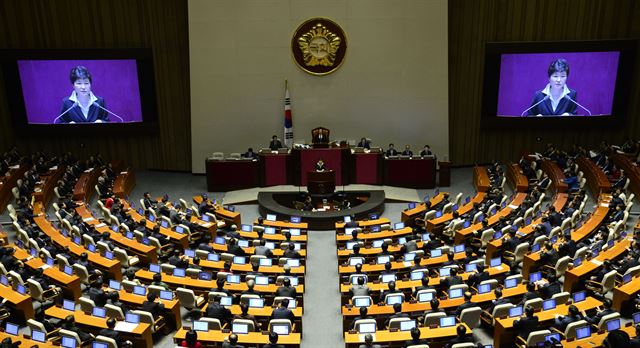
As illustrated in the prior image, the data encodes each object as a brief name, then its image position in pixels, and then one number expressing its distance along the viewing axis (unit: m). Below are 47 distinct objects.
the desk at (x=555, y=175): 19.44
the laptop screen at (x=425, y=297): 12.36
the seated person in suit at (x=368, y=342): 10.08
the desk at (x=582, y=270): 13.18
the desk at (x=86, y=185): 20.03
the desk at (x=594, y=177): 18.92
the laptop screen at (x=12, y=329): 11.09
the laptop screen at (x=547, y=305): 11.60
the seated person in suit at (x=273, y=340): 10.21
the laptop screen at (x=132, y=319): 11.55
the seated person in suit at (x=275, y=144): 22.91
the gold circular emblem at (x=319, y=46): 23.28
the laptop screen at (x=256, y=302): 12.22
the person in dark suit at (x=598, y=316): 10.91
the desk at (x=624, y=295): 12.21
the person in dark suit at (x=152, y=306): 12.03
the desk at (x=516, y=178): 20.03
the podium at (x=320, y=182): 20.67
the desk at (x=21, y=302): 12.44
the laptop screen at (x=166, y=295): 12.46
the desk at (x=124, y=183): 20.78
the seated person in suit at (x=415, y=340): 10.45
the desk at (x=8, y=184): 20.33
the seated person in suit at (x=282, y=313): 11.69
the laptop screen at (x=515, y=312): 11.52
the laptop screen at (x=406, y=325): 11.13
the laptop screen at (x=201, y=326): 11.32
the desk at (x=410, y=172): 22.45
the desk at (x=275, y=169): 22.28
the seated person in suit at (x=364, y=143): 23.04
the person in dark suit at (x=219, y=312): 11.82
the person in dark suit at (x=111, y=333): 10.80
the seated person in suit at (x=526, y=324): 10.95
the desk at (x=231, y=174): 22.44
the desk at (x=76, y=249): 14.43
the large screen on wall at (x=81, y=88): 23.52
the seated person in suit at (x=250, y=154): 22.77
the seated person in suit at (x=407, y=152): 22.72
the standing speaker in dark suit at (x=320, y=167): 21.19
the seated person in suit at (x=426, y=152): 22.70
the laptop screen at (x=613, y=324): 10.66
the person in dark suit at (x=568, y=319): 10.80
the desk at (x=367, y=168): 22.27
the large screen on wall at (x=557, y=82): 23.14
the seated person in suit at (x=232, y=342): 10.24
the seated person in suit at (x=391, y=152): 22.95
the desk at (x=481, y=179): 20.64
